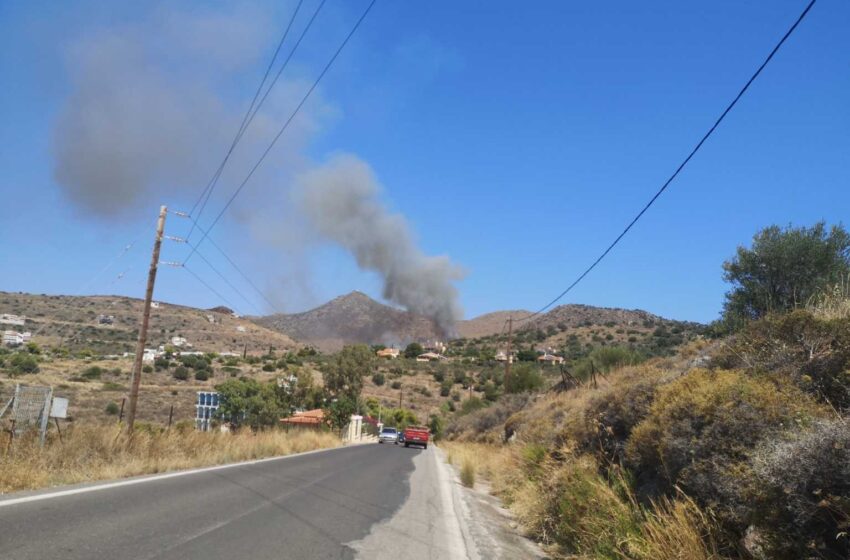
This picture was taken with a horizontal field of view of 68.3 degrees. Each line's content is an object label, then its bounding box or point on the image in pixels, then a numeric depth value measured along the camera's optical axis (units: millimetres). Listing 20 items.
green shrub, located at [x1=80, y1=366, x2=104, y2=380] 51938
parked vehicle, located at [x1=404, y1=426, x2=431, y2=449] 51781
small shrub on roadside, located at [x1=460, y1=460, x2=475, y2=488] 19469
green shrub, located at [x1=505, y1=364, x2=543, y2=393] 48500
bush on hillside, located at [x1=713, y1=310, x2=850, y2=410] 6992
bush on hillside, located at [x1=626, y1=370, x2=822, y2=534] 6082
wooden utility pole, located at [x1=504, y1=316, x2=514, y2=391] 45781
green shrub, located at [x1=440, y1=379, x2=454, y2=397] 87400
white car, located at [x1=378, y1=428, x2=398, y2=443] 59172
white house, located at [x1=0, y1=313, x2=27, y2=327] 67281
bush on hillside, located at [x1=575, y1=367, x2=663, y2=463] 10070
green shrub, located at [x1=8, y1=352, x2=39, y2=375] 45062
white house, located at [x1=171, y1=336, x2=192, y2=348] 84062
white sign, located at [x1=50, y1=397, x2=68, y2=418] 14453
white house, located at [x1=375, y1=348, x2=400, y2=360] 116206
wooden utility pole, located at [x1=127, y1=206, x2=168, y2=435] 21673
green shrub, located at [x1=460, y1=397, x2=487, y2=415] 58166
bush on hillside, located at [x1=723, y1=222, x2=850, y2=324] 16297
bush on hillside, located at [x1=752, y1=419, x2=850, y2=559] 4641
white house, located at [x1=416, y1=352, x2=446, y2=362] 110269
